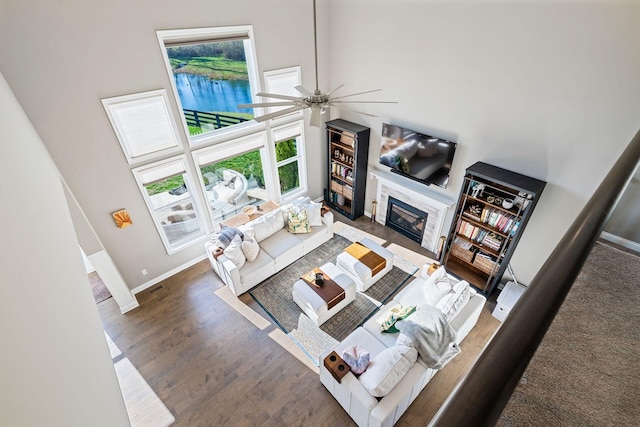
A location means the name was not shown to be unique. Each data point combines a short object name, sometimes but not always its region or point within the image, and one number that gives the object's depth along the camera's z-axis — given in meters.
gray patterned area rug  4.71
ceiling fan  3.16
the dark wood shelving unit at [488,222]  4.26
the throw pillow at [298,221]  6.03
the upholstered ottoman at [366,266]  5.28
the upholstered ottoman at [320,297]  4.73
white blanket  3.64
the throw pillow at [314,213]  6.19
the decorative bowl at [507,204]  4.44
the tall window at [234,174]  5.52
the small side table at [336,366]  3.59
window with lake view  4.57
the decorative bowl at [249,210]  6.27
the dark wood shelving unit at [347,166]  6.15
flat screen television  5.05
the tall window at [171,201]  4.93
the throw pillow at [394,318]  4.23
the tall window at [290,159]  6.31
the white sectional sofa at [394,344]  3.41
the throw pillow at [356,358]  3.58
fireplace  6.05
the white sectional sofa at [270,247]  5.30
